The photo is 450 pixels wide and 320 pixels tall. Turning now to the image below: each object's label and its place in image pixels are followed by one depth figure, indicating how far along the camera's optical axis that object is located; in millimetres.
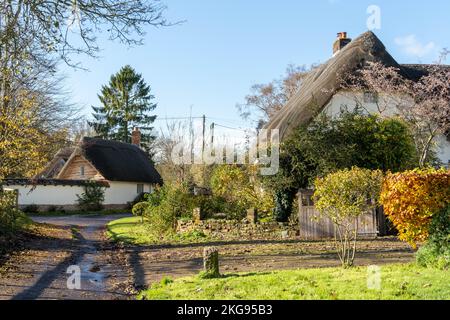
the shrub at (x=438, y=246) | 8078
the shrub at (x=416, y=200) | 8898
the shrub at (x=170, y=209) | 19188
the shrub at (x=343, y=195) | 9211
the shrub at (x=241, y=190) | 18975
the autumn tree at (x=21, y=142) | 15477
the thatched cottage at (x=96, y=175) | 36375
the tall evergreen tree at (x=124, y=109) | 56719
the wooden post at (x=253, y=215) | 17250
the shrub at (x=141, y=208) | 23116
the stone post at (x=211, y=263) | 8700
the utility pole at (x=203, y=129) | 37469
